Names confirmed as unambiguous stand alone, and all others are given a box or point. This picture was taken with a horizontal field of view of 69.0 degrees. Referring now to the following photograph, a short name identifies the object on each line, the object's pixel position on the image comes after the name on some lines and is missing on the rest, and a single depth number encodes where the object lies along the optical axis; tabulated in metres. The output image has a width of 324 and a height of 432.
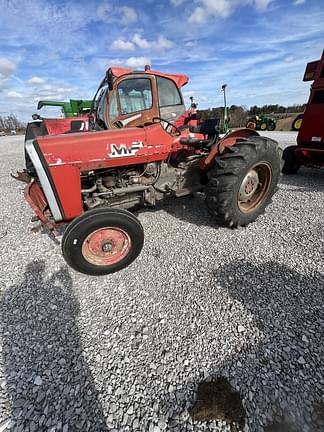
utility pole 9.79
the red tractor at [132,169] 2.40
